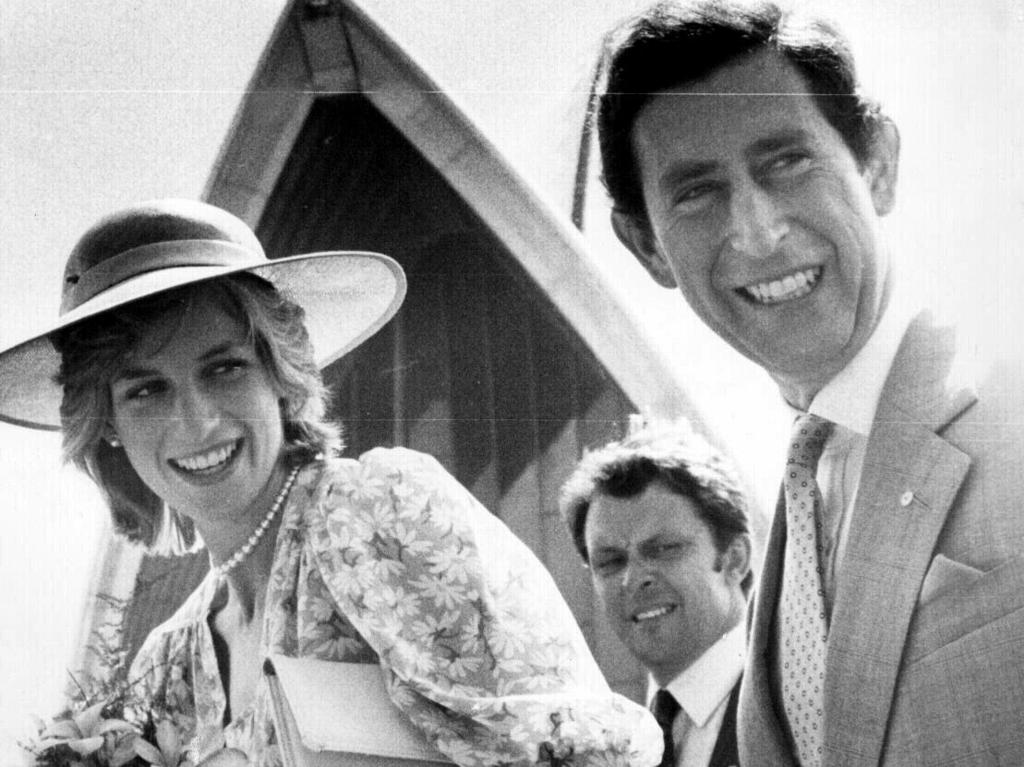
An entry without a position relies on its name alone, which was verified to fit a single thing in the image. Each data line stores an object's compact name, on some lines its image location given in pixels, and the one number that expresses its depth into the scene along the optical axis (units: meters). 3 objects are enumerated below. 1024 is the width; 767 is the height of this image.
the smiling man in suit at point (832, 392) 1.62
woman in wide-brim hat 1.76
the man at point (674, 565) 1.90
